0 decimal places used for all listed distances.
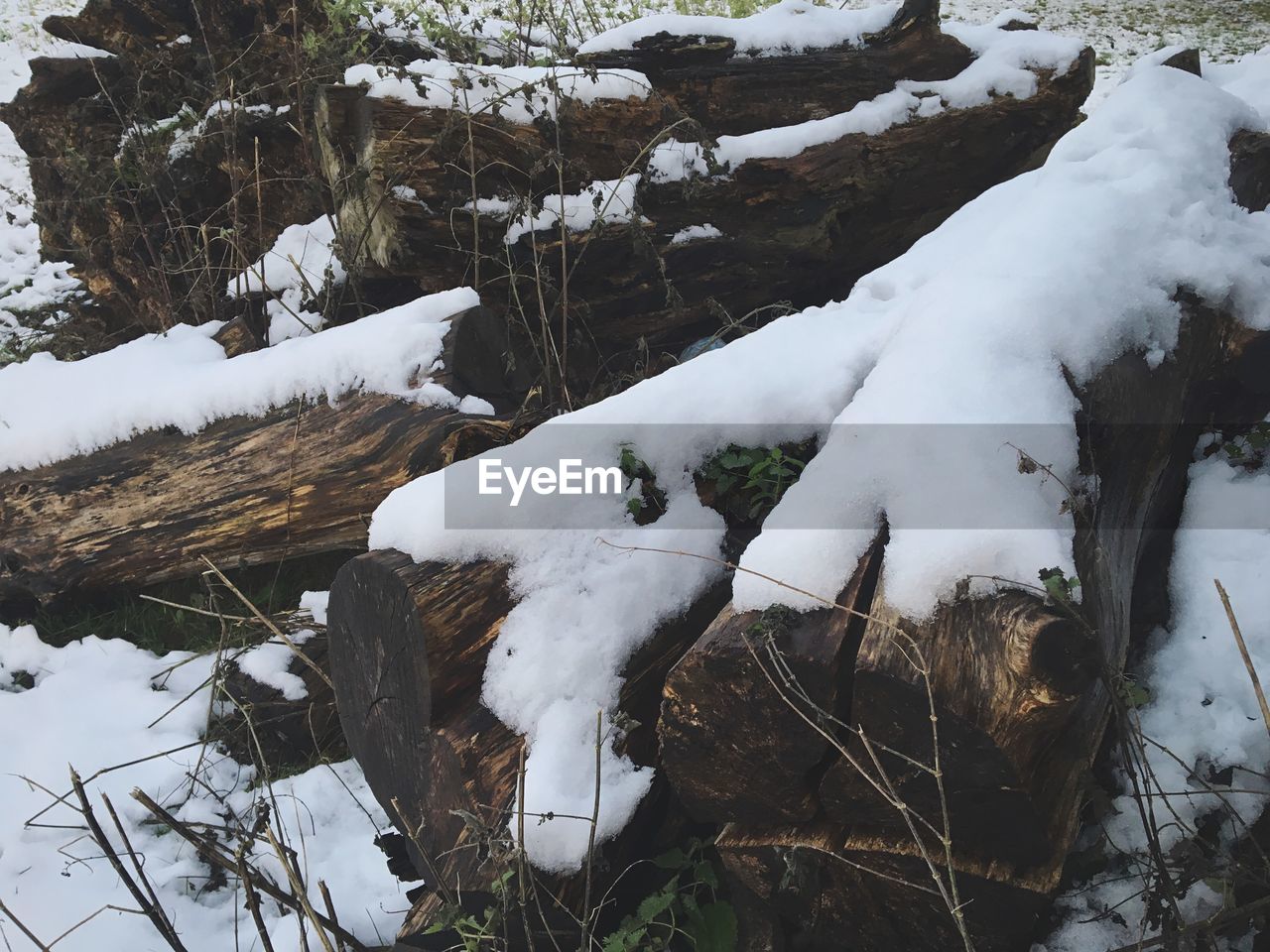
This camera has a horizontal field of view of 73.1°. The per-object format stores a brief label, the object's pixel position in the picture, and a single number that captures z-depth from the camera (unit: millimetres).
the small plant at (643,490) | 2311
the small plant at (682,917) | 1959
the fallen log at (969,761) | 1460
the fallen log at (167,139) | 4848
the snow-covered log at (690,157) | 4016
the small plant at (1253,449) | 2588
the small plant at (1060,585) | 1466
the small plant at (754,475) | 2277
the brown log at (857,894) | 1633
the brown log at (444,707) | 2002
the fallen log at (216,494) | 3250
